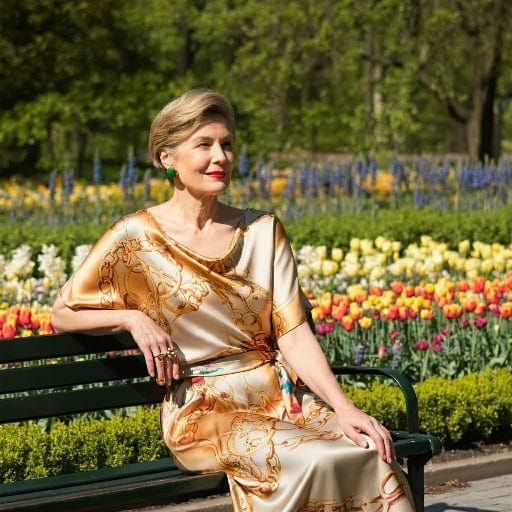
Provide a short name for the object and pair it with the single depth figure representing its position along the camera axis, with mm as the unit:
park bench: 5507
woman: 5744
